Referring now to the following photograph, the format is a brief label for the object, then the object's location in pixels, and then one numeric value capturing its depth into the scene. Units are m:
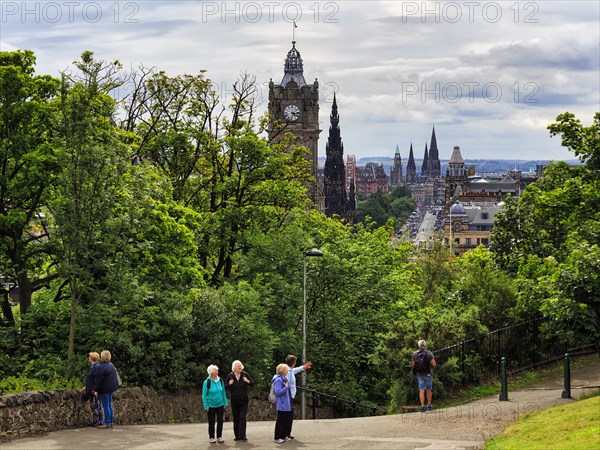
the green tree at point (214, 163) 44.22
